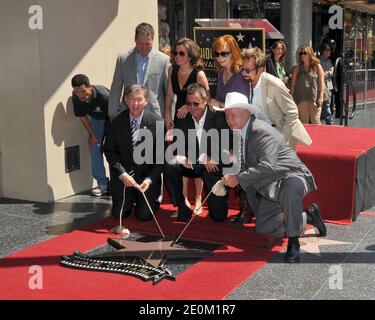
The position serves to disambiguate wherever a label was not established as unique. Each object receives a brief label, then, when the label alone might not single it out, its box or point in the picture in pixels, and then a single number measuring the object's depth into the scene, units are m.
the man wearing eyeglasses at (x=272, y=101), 5.19
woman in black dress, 5.47
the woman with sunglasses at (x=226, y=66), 5.55
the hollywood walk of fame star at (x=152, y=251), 4.59
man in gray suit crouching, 4.53
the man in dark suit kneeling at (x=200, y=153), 5.19
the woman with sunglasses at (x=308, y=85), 8.46
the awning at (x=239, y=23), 8.57
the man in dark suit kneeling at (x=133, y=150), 5.27
